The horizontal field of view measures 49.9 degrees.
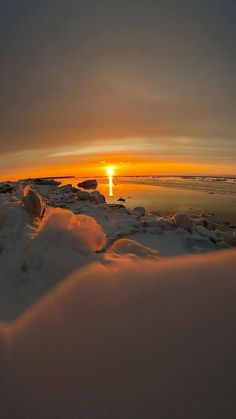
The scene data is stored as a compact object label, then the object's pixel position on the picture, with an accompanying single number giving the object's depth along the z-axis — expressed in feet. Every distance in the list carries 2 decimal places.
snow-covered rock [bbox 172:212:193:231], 15.72
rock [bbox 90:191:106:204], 33.75
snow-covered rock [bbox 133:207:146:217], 21.31
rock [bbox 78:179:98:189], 90.83
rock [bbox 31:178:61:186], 107.08
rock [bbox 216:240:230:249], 13.38
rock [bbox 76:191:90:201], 34.70
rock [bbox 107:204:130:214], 21.72
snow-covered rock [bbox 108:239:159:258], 10.11
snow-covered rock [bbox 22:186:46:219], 10.98
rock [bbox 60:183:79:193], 57.31
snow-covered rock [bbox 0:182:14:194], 54.01
